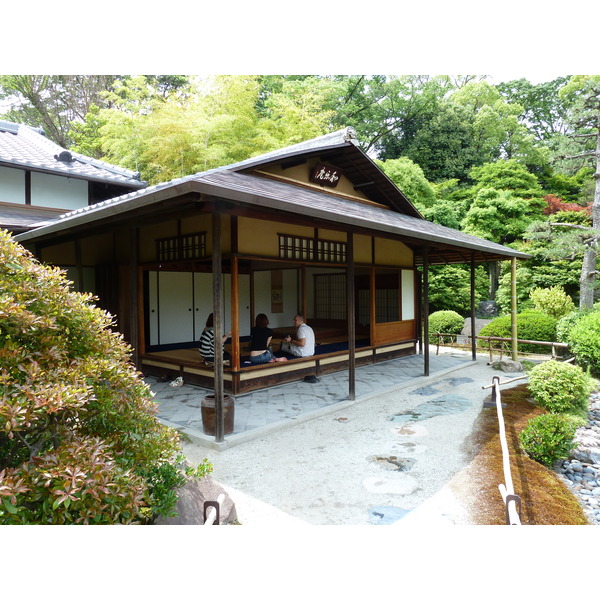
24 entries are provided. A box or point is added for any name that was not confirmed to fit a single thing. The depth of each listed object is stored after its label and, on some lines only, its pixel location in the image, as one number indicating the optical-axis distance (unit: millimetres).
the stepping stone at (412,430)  5315
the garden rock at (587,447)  5127
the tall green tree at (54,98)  21016
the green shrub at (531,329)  12391
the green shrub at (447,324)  14742
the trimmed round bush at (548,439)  4676
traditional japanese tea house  5258
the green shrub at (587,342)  8844
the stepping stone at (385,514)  3293
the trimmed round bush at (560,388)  6402
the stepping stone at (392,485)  3775
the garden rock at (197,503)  2836
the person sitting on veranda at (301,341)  7633
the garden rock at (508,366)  9624
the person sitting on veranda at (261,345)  7113
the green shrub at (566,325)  11016
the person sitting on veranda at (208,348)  6957
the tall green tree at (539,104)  24969
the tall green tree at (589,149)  11281
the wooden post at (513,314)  10367
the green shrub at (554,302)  14016
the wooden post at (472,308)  10547
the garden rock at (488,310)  17406
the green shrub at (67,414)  1862
